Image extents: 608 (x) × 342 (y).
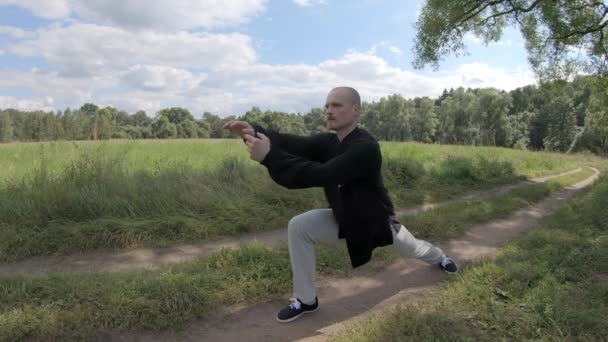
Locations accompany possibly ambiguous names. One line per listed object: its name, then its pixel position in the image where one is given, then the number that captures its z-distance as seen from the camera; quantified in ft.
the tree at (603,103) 60.95
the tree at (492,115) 203.00
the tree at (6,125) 148.72
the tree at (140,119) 159.67
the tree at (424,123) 268.21
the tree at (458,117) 217.36
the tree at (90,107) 163.80
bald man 9.62
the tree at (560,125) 211.20
